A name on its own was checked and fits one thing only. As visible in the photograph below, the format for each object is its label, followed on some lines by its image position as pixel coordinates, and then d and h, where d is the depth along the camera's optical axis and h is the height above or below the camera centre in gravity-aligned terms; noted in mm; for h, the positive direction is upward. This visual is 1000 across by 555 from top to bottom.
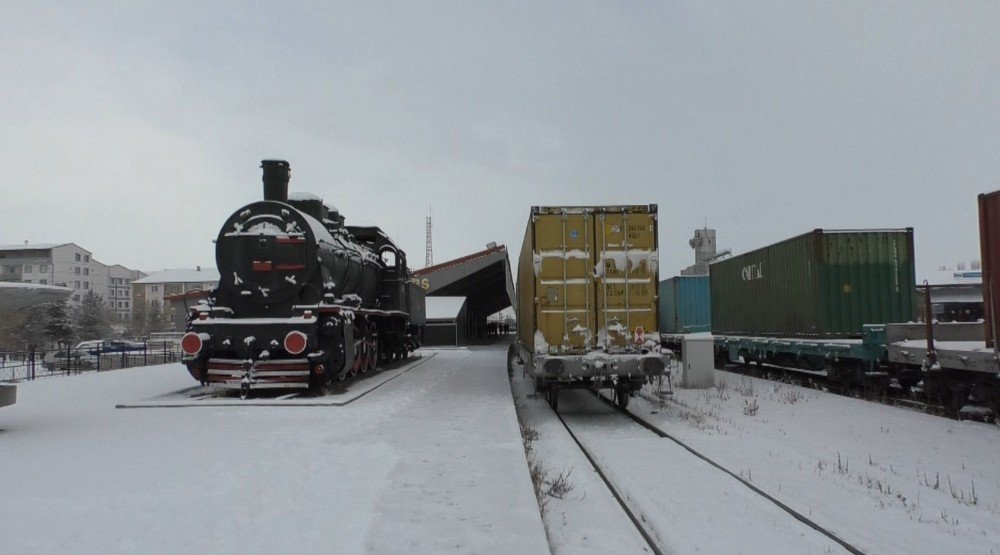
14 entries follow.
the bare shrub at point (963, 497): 5555 -1826
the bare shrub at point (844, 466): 6591 -1811
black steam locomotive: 10516 +75
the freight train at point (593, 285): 9609 +329
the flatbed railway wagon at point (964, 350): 8789 -788
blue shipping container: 23719 +7
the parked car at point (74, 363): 21209 -1784
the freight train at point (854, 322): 9641 -464
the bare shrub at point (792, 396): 11806 -1874
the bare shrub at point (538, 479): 5360 -1652
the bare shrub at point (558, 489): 5719 -1690
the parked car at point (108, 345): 32919 -1677
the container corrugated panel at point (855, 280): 13633 +457
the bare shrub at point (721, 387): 13262 -1880
